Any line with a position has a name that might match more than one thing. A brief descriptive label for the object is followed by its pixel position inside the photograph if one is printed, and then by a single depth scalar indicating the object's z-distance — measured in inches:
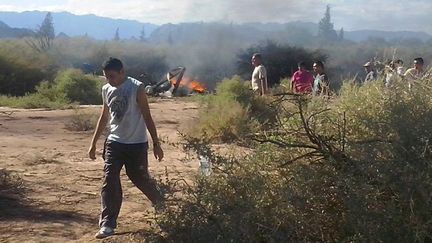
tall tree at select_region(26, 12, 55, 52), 2518.3
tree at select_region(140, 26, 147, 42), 4295.5
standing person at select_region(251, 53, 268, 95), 484.3
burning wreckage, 1037.8
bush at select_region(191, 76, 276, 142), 444.5
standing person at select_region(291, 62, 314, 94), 414.1
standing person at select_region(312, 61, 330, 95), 319.7
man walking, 217.3
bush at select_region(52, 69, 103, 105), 965.8
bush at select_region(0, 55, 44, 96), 1128.2
